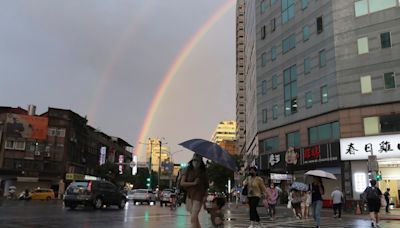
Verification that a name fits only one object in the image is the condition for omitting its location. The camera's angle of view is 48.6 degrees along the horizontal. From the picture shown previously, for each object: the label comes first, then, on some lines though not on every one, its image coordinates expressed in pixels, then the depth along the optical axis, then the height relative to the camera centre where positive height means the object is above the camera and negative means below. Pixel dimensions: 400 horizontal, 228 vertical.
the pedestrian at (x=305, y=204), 24.03 -0.08
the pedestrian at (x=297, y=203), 22.72 -0.03
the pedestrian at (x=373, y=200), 17.41 +0.15
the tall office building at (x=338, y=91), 35.12 +9.70
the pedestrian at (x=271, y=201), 22.17 +0.04
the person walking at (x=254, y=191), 13.12 +0.31
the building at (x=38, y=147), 71.38 +8.21
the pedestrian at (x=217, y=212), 10.70 -0.27
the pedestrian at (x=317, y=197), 14.96 +0.19
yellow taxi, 56.03 +0.39
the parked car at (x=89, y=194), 24.69 +0.22
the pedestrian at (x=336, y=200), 24.58 +0.17
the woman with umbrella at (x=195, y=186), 9.32 +0.31
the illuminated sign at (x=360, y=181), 35.03 +1.77
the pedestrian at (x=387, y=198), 29.45 +0.42
